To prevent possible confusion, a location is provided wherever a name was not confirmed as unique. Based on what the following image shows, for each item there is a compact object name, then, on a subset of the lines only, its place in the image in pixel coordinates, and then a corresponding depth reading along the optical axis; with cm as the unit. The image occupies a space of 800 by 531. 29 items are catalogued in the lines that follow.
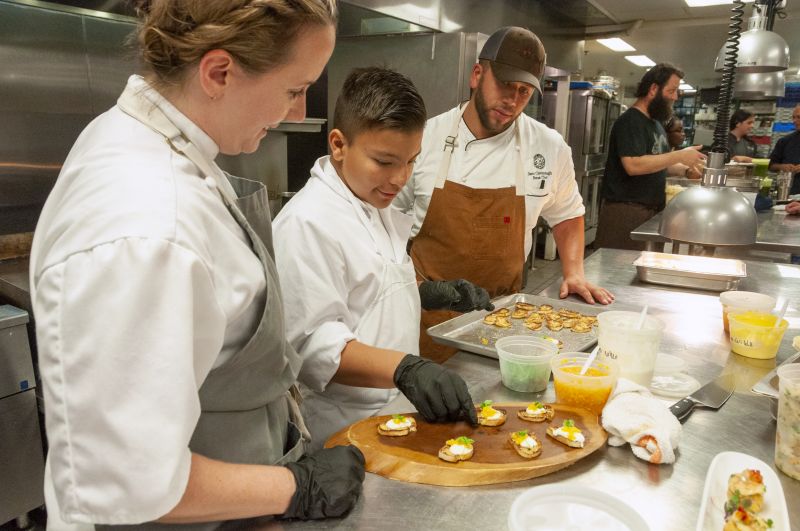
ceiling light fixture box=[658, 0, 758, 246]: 188
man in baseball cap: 230
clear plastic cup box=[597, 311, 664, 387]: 133
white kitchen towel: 107
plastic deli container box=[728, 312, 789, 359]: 160
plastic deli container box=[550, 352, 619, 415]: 124
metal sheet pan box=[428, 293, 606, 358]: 167
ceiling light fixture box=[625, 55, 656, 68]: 1056
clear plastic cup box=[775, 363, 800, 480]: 103
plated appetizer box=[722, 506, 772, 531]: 84
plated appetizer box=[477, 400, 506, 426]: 118
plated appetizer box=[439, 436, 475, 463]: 103
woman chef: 63
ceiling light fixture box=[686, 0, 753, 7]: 630
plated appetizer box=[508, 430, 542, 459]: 105
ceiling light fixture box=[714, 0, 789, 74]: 233
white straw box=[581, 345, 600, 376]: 127
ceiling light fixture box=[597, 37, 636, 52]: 885
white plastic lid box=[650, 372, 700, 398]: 140
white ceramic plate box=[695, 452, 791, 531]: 89
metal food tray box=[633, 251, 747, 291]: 232
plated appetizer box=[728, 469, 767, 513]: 91
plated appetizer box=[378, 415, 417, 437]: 113
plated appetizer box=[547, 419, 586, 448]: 109
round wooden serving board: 100
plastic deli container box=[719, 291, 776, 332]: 178
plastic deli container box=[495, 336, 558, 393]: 138
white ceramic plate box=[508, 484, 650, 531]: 82
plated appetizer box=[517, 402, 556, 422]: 119
